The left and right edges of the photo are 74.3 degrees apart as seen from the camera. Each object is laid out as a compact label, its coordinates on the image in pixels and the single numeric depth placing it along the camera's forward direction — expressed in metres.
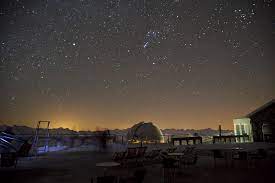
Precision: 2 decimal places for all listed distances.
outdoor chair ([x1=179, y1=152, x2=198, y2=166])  7.35
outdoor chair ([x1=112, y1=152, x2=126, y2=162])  8.58
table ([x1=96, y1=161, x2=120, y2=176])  6.13
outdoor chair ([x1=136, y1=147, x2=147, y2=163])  9.21
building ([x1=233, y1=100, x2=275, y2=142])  17.59
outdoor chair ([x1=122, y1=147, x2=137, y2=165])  8.80
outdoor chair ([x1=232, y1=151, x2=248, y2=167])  8.28
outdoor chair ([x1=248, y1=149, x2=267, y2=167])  8.02
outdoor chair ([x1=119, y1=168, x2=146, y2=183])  4.30
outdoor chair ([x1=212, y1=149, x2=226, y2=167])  8.57
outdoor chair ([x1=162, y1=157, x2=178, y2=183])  6.11
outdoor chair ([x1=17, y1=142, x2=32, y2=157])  10.28
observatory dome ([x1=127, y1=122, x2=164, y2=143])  31.24
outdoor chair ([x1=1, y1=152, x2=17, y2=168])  8.55
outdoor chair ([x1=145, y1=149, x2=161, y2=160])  9.45
